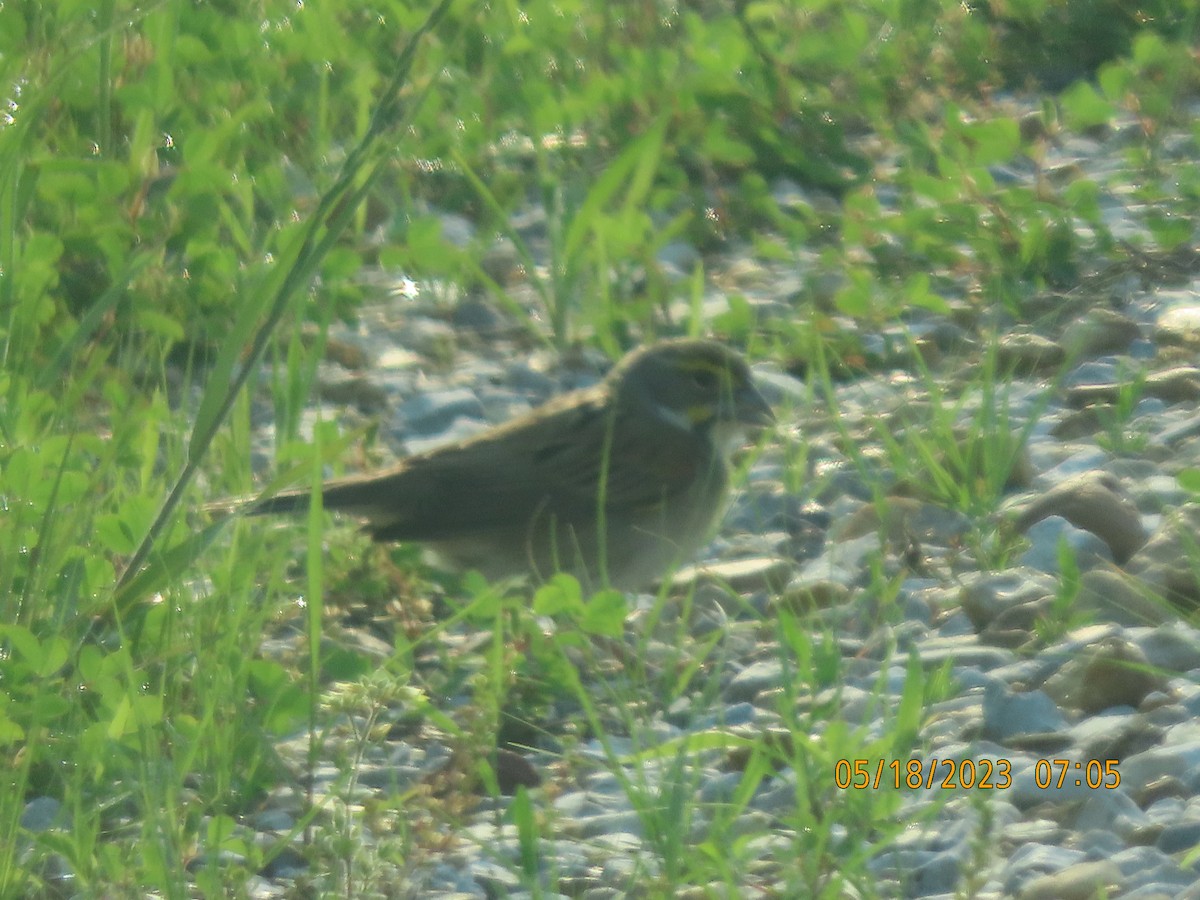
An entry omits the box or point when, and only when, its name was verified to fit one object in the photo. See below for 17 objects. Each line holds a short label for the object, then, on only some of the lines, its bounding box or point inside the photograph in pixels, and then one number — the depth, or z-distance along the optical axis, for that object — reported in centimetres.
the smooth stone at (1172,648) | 790
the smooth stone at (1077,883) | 640
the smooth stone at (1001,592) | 870
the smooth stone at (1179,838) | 668
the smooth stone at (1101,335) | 1133
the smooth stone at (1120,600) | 837
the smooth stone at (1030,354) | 1127
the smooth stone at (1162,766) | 711
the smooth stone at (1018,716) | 770
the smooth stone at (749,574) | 959
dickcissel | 993
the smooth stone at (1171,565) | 848
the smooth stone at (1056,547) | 902
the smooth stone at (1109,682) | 780
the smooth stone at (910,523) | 966
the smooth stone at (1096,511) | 912
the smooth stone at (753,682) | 847
